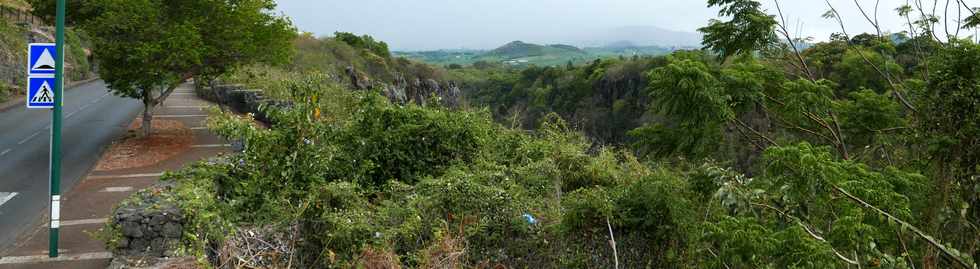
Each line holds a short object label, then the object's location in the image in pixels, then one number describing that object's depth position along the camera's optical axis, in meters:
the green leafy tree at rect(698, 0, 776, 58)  7.96
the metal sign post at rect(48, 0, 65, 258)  8.01
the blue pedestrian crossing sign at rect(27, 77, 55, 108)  8.17
